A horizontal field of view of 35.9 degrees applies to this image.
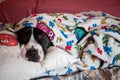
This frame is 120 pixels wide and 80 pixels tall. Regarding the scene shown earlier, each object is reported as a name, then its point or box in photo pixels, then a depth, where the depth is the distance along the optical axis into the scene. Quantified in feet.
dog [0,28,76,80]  2.99
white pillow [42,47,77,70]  3.22
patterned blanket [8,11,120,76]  3.43
